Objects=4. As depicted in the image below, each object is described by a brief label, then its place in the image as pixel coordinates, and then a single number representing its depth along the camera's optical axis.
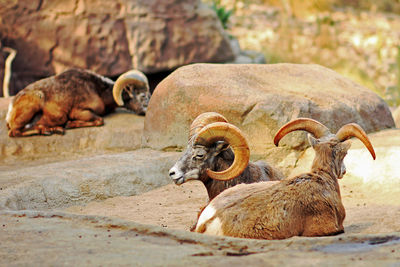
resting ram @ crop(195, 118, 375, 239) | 11.26
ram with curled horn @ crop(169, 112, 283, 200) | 13.86
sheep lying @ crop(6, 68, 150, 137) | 24.97
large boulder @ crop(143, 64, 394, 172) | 19.37
